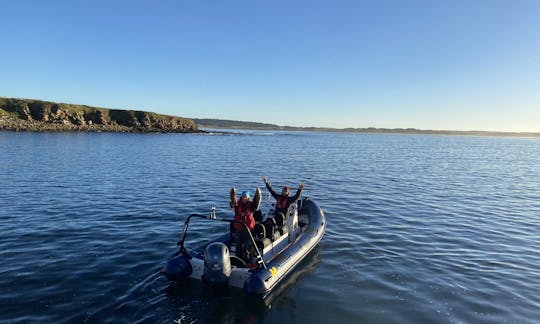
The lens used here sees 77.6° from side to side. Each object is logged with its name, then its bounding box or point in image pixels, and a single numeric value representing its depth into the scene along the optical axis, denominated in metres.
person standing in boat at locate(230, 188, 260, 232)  9.77
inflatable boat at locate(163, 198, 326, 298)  8.35
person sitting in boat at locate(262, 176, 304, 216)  12.46
